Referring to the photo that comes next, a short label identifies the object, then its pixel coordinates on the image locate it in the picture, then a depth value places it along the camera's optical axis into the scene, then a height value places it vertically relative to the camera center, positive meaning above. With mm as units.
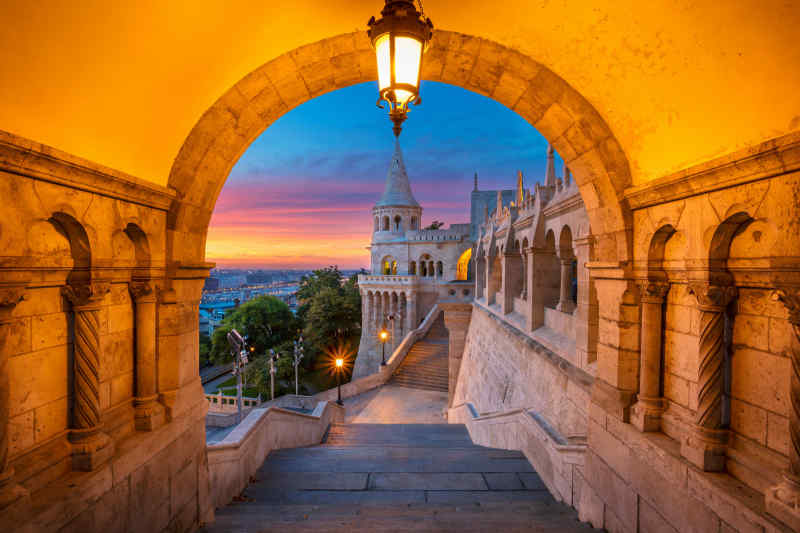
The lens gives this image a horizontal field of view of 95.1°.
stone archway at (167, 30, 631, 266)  3537 +1586
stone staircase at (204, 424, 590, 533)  3996 -3107
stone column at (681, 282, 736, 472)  2826 -930
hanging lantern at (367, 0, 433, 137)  2271 +1393
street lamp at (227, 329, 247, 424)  11062 -2357
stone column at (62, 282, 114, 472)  2857 -972
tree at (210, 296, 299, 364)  35062 -6177
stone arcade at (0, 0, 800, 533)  2432 +343
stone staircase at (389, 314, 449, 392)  19969 -5989
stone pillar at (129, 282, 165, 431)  3496 -975
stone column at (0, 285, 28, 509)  2301 -920
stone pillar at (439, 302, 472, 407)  16969 -3131
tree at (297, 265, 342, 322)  45938 -2596
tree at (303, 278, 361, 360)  36094 -5917
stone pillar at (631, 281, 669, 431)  3455 -929
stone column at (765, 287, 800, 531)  2227 -1199
